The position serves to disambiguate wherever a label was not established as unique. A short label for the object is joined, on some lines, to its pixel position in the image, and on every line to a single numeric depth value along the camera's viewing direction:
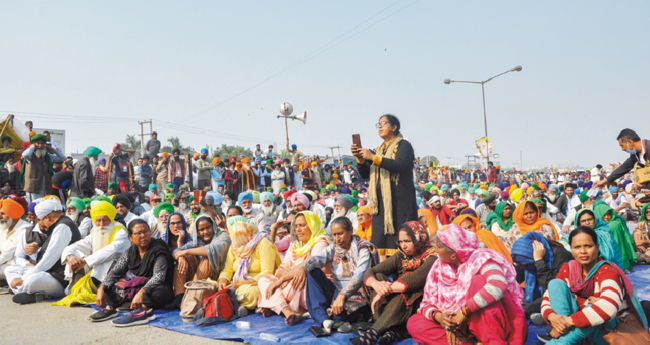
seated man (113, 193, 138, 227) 7.03
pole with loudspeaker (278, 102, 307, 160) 18.11
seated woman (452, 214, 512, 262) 4.93
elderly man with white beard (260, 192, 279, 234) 9.00
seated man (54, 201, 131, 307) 5.27
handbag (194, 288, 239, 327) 4.37
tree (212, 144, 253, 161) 55.69
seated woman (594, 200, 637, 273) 6.41
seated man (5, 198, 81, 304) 5.38
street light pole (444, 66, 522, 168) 20.98
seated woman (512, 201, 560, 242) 5.53
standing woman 4.30
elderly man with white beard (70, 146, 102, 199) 9.99
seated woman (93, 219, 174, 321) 4.84
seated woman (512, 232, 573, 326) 4.39
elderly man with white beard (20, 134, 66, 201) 9.65
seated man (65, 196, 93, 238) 7.03
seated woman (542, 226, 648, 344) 2.92
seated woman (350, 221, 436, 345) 3.64
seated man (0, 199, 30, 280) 6.07
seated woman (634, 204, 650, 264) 6.70
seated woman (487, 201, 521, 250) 5.82
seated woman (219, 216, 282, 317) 4.91
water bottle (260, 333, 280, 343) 3.86
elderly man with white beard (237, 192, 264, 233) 7.90
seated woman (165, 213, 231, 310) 5.05
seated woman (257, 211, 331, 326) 4.36
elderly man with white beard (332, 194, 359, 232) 7.89
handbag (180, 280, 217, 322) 4.51
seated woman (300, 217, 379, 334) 4.08
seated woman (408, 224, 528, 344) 3.03
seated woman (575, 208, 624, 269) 5.10
